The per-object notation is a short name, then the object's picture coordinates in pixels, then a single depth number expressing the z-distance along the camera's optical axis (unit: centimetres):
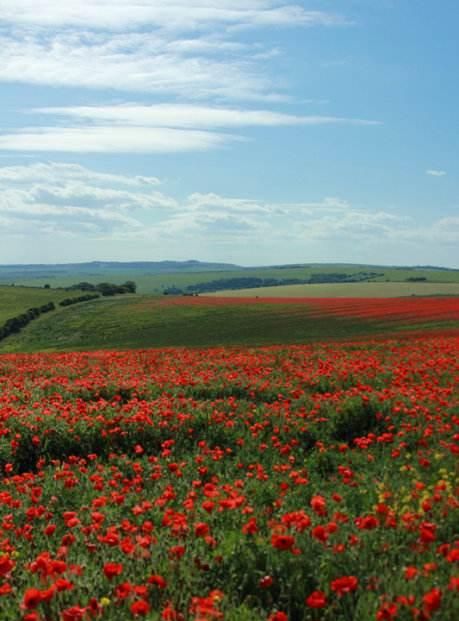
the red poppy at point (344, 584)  441
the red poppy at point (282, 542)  503
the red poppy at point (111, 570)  464
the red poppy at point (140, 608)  407
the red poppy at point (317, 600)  419
